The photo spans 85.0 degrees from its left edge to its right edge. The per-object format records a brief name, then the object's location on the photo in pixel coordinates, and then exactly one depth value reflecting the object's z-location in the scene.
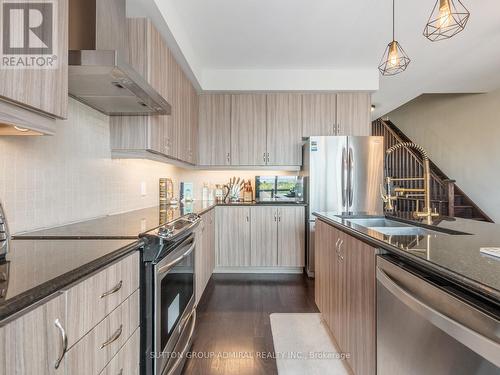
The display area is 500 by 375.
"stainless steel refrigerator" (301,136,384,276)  3.40
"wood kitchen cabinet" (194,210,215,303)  2.48
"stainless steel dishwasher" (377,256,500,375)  0.68
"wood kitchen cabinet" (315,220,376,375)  1.31
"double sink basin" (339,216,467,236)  1.61
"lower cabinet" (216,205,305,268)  3.57
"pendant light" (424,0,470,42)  1.59
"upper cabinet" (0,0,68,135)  0.90
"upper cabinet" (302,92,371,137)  3.80
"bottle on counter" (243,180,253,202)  4.07
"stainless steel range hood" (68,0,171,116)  1.27
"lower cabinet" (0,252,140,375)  0.60
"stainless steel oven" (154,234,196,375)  1.30
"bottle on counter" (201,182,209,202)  4.09
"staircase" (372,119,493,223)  4.82
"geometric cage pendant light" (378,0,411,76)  2.05
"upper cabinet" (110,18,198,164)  2.05
